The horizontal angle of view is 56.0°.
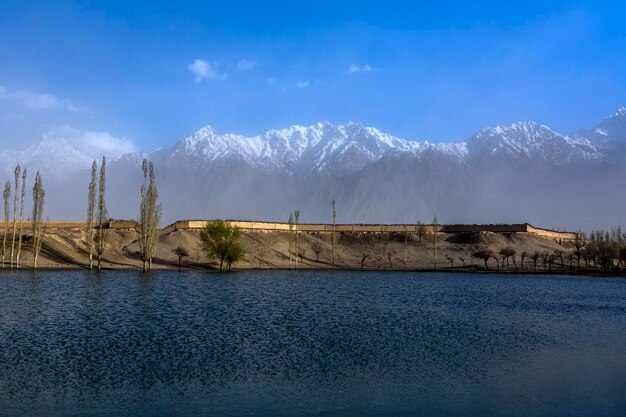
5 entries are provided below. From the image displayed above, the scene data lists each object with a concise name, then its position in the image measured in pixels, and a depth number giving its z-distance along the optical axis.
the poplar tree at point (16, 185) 95.59
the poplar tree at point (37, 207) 93.31
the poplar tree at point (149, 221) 93.25
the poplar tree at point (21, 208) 90.64
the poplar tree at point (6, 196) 96.22
